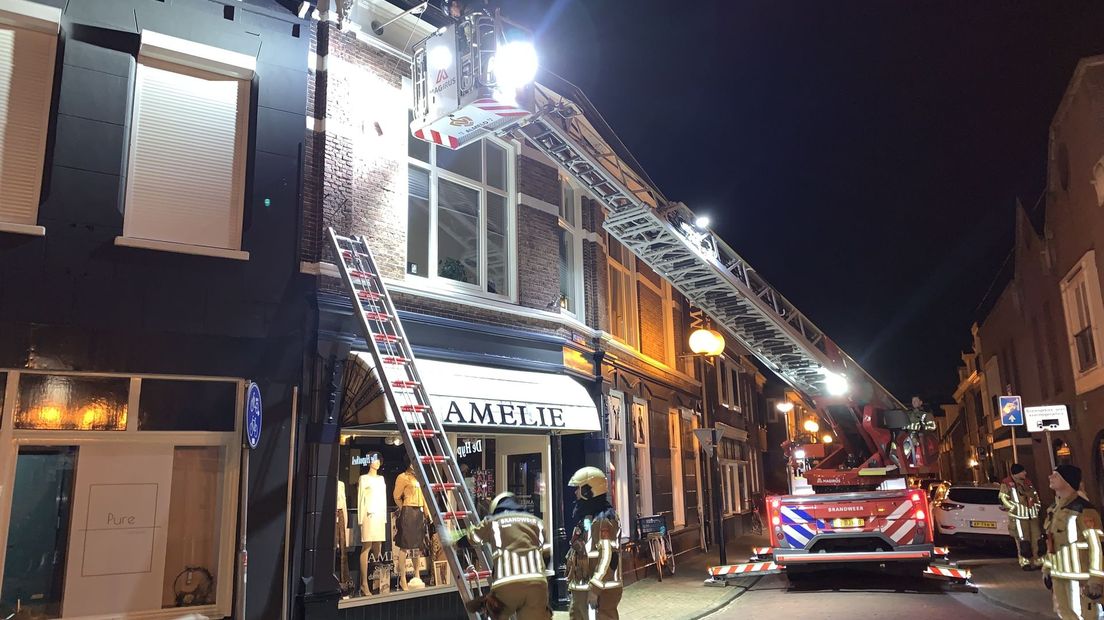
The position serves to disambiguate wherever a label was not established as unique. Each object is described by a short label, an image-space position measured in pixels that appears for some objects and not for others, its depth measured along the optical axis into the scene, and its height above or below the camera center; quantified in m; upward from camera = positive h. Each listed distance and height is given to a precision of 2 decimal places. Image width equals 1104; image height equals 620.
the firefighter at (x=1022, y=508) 13.30 -0.90
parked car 16.77 -1.27
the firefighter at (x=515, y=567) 6.11 -0.79
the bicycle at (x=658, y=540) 14.23 -1.41
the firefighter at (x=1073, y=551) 6.53 -0.82
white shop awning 8.98 +0.84
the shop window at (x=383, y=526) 9.15 -0.69
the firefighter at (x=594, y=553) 6.64 -0.76
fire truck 8.90 +2.67
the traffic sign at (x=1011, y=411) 13.48 +0.79
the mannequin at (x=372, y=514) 9.29 -0.52
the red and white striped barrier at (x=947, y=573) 11.41 -1.69
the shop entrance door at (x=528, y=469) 11.42 -0.03
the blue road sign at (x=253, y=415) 6.92 +0.52
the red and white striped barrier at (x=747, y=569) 11.99 -1.66
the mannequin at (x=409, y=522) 9.66 -0.65
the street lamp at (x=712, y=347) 14.97 +2.30
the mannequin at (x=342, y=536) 8.94 -0.76
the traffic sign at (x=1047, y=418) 12.16 +0.60
